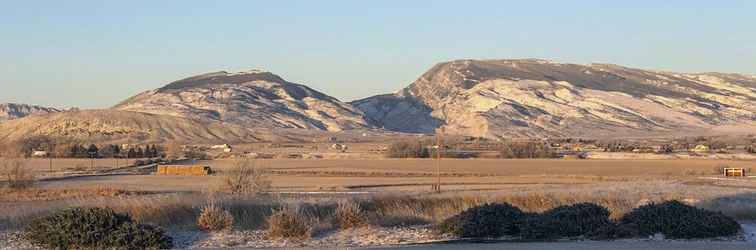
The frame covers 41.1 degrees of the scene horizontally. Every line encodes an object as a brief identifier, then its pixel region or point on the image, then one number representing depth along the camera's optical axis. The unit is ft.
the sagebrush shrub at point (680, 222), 72.79
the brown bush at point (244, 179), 162.91
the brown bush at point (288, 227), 73.46
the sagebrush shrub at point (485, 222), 73.26
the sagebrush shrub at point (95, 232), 65.72
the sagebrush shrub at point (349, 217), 78.84
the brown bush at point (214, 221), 76.43
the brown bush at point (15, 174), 202.69
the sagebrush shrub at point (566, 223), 73.26
